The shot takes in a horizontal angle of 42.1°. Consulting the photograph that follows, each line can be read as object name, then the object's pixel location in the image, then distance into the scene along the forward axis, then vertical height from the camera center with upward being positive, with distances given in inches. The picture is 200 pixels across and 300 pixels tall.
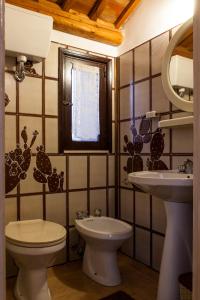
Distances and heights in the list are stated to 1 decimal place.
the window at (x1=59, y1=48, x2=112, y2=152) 92.0 +17.6
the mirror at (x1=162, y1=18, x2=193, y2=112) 73.1 +23.5
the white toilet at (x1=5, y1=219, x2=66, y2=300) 61.1 -24.7
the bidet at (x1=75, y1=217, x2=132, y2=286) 74.6 -30.7
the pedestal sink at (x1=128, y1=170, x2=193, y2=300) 61.1 -22.8
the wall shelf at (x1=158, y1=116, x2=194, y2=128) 67.4 +7.3
